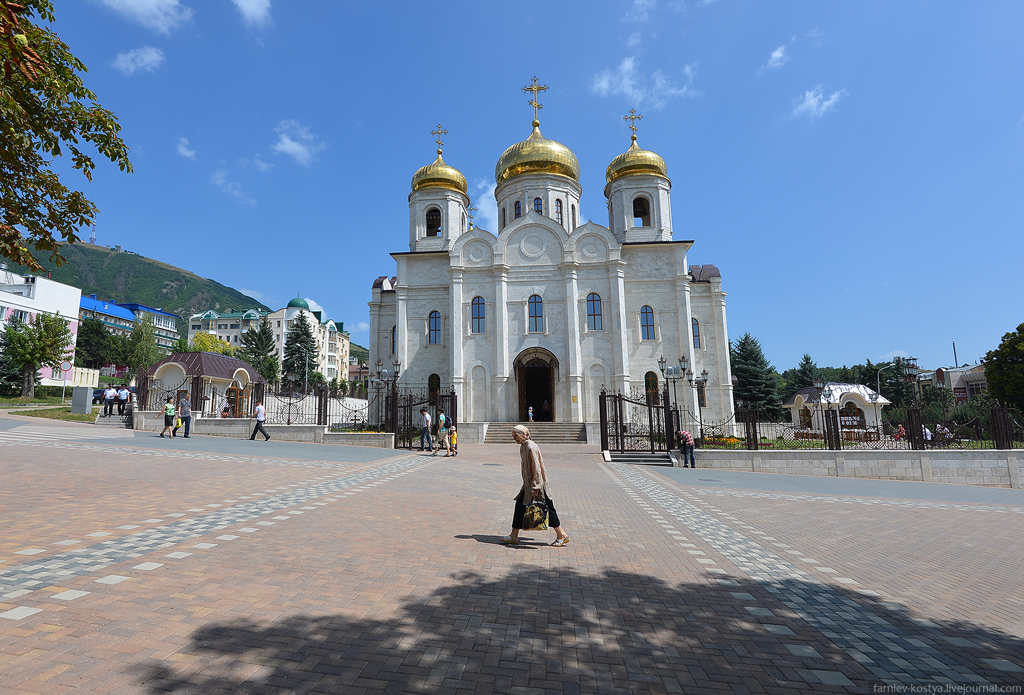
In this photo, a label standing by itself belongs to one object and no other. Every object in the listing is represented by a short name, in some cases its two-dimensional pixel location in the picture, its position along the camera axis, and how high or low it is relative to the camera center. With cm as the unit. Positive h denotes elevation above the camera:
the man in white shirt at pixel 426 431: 1838 -53
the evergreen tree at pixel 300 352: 6338 +815
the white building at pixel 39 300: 4662 +1212
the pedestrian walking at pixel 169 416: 1792 +17
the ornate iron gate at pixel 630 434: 1822 -80
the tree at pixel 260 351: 6194 +829
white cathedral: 2927 +607
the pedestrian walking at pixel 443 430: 1801 -50
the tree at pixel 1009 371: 3478 +230
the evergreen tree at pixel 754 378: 4131 +250
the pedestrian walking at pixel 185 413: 1772 +26
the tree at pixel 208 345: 6700 +987
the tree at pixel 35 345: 3609 +557
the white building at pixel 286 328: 9981 +1811
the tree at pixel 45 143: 575 +343
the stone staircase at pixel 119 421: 2335 +6
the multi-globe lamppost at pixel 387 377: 2188 +181
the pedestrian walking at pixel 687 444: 1662 -106
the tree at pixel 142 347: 6025 +887
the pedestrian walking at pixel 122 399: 2503 +111
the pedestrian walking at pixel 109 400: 2530 +108
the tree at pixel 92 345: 6284 +928
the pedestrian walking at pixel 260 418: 1908 +2
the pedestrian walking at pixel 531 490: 605 -89
